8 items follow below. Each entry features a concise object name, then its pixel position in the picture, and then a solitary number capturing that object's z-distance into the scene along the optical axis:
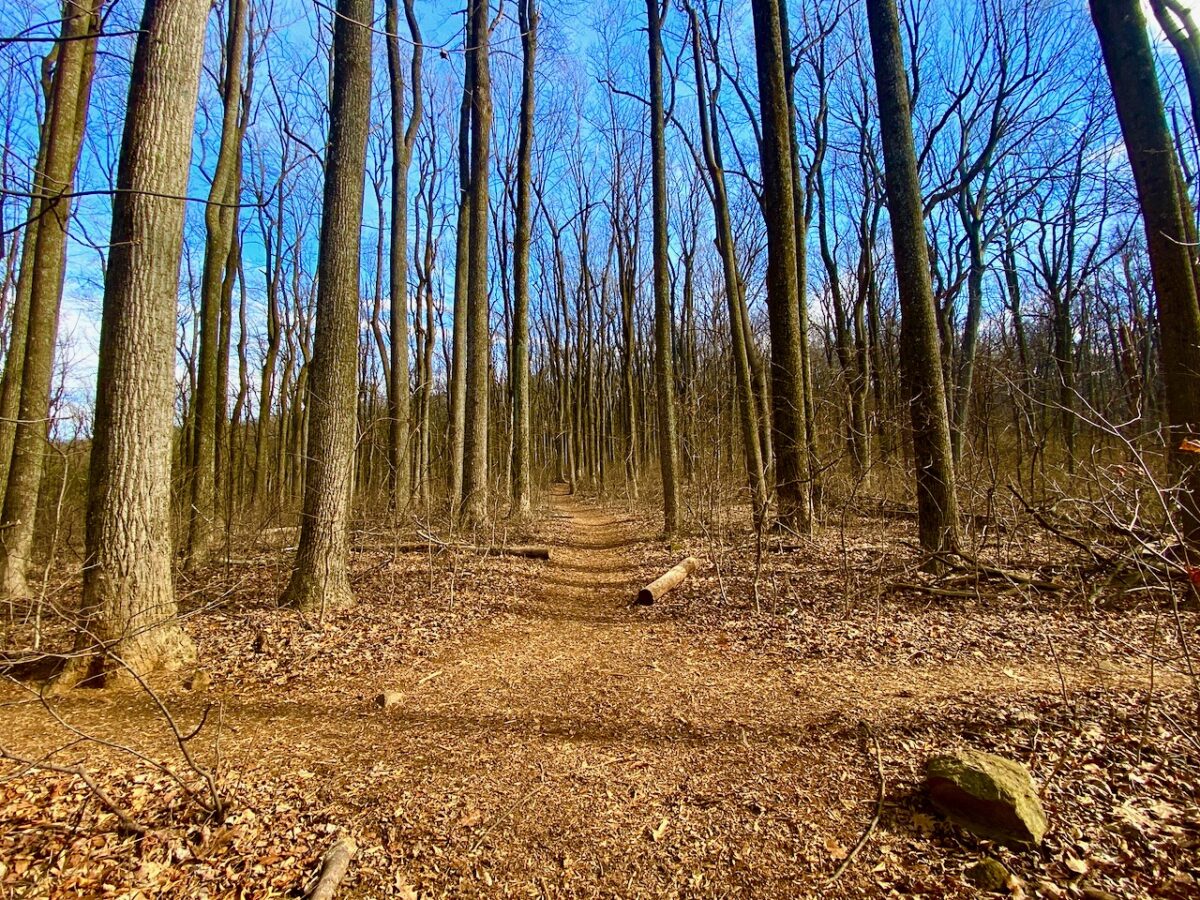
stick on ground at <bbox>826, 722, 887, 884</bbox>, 2.19
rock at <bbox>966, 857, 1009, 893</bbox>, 2.05
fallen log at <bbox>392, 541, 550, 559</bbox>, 8.77
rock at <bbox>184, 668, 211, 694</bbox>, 3.89
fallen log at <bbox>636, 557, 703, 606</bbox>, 6.37
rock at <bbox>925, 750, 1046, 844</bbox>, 2.23
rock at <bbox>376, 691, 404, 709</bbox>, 3.82
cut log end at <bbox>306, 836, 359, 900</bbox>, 2.10
